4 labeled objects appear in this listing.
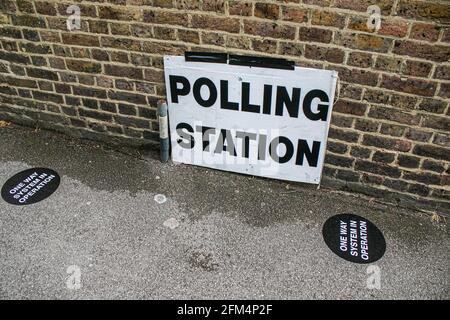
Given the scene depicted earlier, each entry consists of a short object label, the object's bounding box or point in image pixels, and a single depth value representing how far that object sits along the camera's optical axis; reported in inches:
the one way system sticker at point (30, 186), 102.0
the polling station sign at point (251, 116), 93.8
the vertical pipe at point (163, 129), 104.4
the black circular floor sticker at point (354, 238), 89.4
